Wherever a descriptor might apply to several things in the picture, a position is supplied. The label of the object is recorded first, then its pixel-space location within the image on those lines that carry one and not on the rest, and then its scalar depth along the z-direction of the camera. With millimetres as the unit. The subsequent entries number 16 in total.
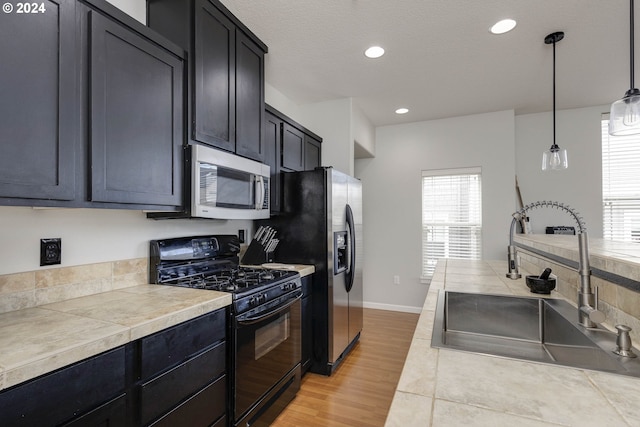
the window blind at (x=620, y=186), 3826
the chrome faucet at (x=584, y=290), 1127
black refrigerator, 2713
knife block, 2766
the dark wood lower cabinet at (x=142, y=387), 916
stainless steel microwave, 1793
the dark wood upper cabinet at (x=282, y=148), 2748
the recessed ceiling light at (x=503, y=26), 2221
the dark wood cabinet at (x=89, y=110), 1104
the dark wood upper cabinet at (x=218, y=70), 1824
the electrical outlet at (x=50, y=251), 1438
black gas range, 1733
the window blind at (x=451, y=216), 4211
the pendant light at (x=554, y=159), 2580
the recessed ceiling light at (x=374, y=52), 2553
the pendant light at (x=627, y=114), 1477
